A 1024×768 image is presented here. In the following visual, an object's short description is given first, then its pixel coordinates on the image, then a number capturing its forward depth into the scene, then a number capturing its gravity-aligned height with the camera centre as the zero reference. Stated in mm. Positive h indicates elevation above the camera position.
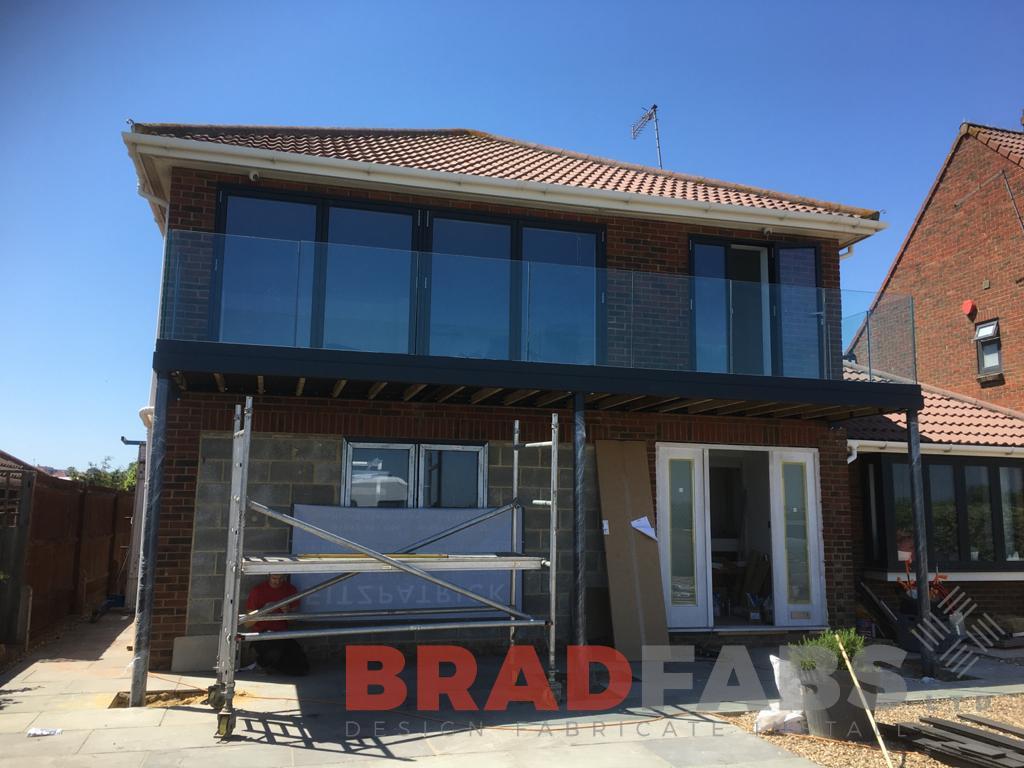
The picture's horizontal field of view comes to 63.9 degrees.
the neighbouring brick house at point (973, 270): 14219 +4545
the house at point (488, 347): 8070 +1692
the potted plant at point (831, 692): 6117 -1335
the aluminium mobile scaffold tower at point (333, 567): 6375 -513
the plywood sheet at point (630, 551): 9109 -469
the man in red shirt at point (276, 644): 7891 -1349
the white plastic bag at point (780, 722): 6305 -1600
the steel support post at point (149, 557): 6777 -469
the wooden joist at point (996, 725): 6104 -1588
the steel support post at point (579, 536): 7848 -259
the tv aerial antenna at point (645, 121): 15734 +7465
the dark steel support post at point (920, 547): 8773 -346
